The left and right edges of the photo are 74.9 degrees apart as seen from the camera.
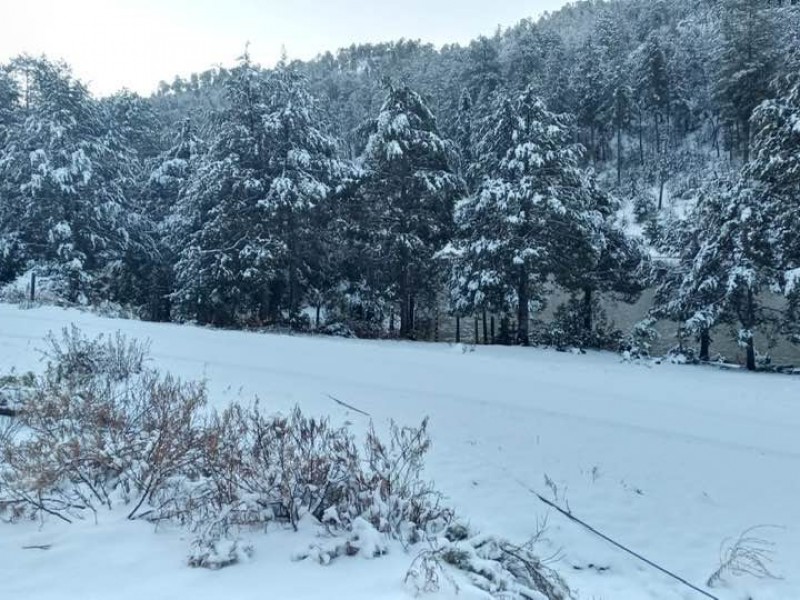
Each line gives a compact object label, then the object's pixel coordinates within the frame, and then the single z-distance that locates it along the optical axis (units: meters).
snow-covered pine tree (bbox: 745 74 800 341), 13.23
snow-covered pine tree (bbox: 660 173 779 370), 13.80
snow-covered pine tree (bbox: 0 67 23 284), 19.40
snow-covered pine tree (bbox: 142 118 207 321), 20.50
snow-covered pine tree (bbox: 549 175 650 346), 16.73
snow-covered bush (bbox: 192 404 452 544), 3.77
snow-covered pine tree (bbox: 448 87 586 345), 16.17
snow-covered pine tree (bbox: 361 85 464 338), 17.36
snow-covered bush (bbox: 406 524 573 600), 3.19
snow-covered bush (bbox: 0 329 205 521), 3.69
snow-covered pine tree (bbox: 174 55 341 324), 16.77
